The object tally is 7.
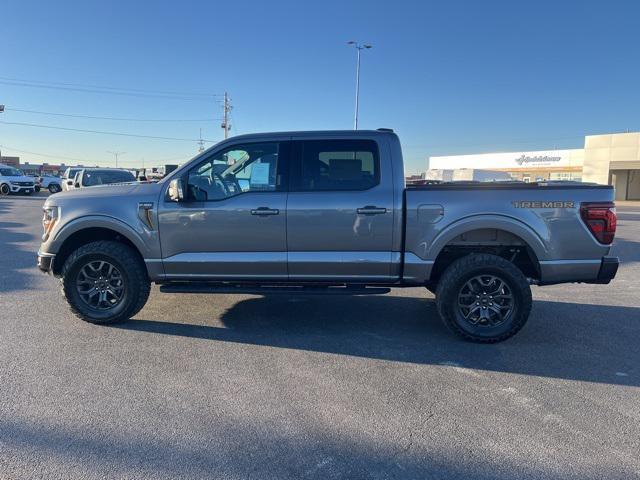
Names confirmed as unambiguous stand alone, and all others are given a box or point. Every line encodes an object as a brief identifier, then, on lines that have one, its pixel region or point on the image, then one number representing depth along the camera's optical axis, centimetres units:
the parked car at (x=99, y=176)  1684
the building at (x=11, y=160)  9641
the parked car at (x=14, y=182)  3080
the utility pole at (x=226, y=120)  5938
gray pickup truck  466
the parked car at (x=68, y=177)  1964
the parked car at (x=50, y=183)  3744
